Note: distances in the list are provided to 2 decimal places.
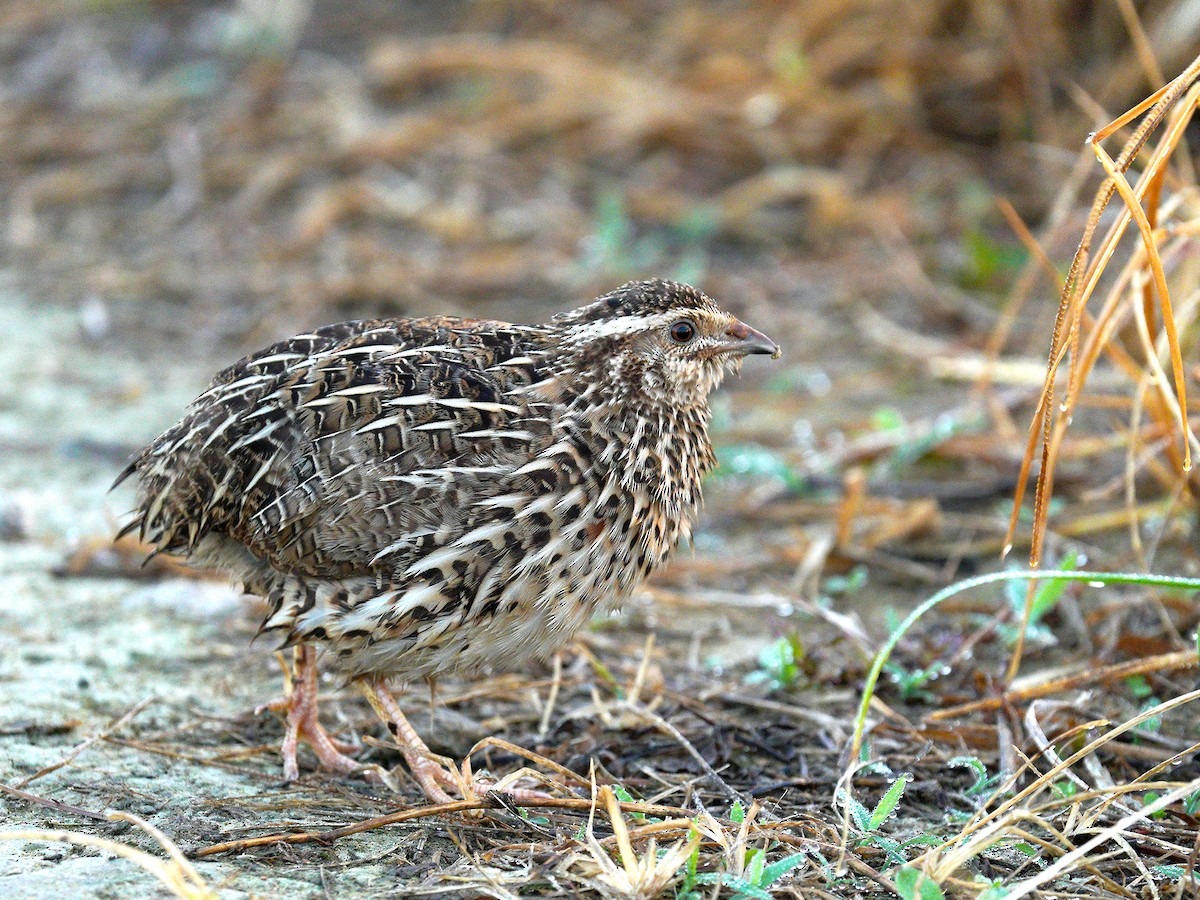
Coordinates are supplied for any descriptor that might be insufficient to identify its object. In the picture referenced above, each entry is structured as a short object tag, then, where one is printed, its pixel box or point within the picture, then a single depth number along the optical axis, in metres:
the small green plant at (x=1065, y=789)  6.17
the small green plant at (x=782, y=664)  7.89
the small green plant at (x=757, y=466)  9.97
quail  6.66
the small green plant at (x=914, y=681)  7.74
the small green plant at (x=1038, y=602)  7.79
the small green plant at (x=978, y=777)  6.50
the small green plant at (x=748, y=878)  5.45
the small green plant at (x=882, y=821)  5.92
